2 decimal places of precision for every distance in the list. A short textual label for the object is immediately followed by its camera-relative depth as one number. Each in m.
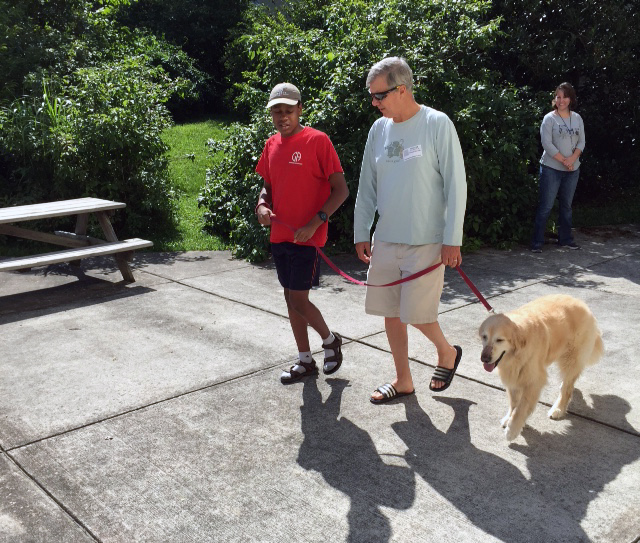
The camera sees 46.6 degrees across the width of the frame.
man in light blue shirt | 3.93
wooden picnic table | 6.74
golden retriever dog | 3.73
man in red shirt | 4.46
